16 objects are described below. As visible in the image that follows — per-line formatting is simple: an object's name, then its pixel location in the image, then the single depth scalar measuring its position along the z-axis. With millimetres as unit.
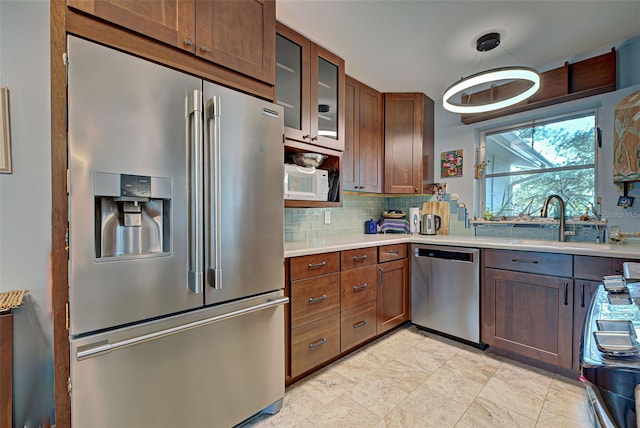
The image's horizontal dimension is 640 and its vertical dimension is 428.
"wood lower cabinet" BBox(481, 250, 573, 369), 1919
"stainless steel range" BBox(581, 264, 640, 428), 504
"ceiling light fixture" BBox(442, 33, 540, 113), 1712
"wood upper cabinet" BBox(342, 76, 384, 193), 2631
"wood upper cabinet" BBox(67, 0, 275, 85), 1094
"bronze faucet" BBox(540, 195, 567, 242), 2325
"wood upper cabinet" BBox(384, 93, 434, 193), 2990
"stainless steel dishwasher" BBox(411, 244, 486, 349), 2320
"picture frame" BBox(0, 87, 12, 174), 1335
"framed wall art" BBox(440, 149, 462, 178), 3035
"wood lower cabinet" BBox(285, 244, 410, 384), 1798
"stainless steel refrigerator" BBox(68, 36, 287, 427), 1001
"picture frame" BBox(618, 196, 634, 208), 2111
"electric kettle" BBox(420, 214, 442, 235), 3000
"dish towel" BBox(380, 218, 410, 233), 3176
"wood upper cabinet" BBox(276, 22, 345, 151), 1973
